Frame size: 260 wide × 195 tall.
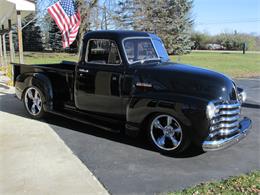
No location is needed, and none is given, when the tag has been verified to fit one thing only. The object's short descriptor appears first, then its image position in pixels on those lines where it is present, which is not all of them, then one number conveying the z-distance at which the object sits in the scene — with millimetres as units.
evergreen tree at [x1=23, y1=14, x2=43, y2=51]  37719
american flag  9844
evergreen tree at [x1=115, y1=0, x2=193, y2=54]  27531
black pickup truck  4855
